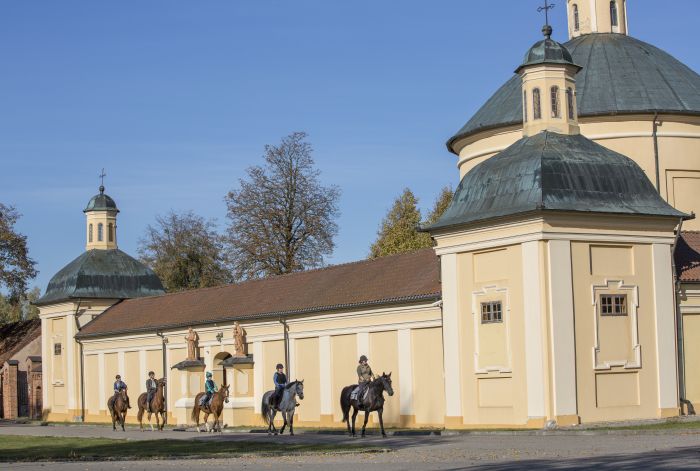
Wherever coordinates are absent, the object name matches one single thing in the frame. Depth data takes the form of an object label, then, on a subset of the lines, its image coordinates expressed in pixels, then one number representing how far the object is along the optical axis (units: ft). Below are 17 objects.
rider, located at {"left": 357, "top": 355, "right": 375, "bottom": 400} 104.12
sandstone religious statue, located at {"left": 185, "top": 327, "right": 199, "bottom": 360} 158.51
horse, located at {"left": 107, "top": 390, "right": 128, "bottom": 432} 147.54
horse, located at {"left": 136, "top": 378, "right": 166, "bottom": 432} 141.49
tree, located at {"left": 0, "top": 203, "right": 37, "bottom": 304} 239.30
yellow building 102.42
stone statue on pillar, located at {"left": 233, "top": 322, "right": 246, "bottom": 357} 147.33
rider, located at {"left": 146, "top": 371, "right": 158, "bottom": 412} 143.54
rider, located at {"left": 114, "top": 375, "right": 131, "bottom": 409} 147.95
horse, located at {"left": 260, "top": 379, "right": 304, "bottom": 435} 111.76
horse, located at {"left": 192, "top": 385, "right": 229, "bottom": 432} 126.62
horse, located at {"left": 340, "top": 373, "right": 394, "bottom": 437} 101.91
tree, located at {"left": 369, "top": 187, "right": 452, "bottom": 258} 255.31
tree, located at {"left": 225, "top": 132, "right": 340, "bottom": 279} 233.96
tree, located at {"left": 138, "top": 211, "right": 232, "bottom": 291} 291.17
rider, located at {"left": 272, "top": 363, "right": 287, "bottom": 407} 115.24
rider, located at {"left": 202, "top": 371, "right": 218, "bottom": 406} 129.49
